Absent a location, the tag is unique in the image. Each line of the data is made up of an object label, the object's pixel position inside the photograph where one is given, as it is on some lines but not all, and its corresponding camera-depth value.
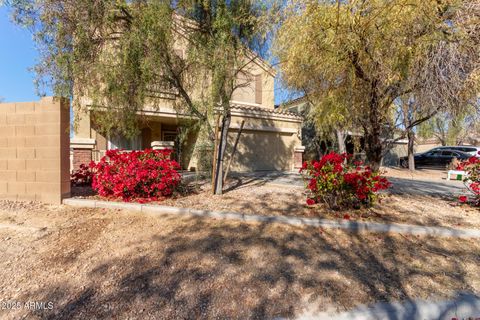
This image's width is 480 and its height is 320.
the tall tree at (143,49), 5.26
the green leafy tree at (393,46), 4.70
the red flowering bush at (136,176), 5.98
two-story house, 10.11
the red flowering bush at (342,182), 5.09
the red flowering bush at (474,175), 6.01
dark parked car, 16.95
